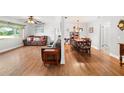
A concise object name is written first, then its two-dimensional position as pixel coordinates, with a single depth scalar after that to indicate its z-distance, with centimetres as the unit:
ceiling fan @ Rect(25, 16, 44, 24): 251
